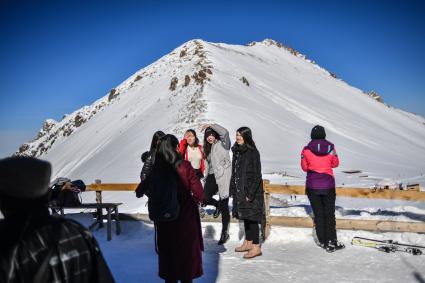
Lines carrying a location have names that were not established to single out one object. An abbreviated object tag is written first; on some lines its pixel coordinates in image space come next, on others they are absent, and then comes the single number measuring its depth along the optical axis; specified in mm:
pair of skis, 6668
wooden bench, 8625
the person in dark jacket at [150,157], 6453
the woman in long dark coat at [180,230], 4445
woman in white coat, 7527
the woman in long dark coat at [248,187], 6781
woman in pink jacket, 6945
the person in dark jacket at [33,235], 2076
